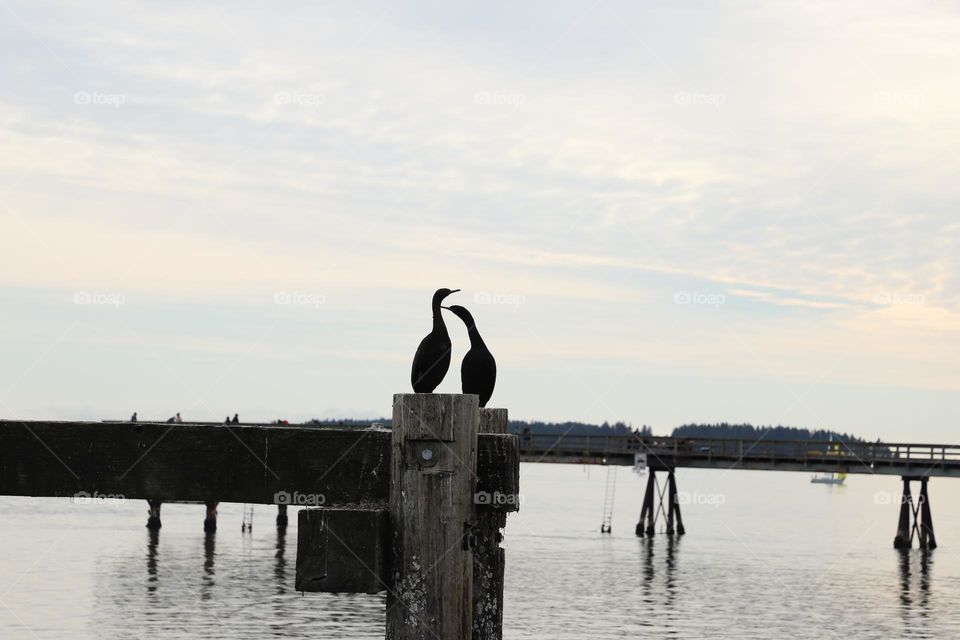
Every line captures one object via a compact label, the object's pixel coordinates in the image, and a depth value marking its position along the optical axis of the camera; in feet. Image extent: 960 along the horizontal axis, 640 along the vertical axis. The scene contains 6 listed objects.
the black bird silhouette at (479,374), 48.52
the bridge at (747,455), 374.66
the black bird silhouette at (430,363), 44.41
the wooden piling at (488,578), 40.76
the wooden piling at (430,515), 38.01
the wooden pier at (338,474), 37.86
